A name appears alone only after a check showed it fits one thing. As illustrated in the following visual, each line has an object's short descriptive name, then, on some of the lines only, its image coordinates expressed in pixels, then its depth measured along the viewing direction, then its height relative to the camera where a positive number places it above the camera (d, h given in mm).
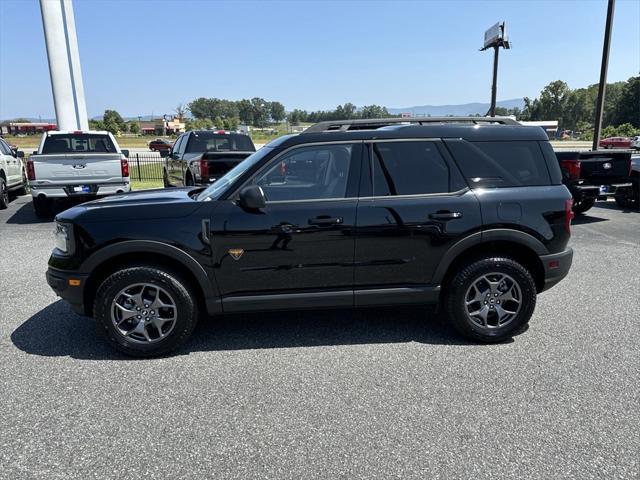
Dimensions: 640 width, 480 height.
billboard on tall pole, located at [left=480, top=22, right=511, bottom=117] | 31062 +6085
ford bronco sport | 3730 -841
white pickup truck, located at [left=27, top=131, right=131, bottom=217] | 9414 -700
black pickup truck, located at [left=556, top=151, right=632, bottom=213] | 9625 -1000
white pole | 15469 +2537
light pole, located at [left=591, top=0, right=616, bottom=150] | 15633 +1872
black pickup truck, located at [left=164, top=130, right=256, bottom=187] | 9086 -449
